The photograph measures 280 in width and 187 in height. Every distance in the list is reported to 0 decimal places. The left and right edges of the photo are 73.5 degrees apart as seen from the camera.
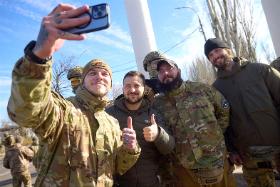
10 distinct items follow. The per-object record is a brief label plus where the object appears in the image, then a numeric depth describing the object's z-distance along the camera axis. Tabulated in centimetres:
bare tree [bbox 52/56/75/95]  990
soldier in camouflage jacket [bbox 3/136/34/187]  522
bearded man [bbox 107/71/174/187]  169
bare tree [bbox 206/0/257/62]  802
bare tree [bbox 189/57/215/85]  2226
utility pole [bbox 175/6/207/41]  953
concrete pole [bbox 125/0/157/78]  464
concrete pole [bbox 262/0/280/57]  435
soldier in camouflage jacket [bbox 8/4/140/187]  87
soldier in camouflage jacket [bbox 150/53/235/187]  189
